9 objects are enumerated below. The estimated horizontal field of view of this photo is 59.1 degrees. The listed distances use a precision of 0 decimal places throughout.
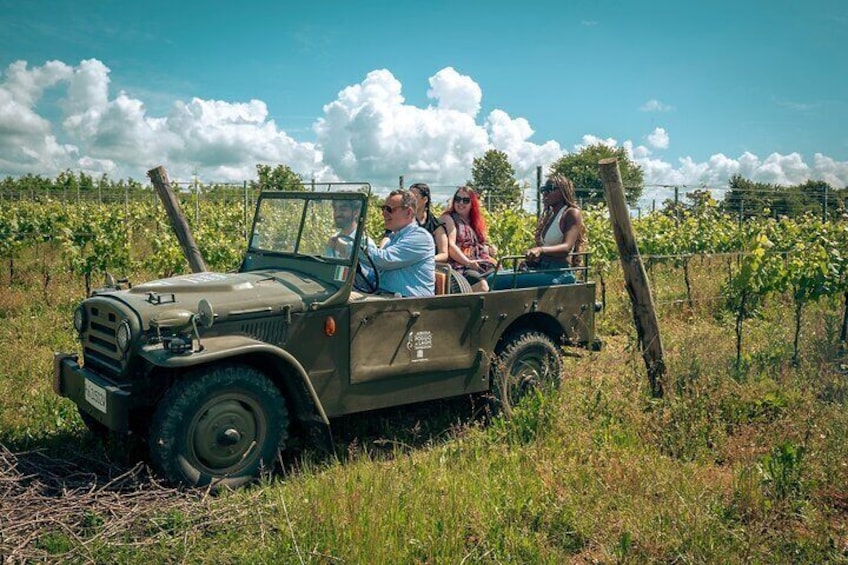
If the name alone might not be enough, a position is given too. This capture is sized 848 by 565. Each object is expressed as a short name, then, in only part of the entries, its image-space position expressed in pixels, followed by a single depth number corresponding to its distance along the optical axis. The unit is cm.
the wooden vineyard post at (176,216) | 846
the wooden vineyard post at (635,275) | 630
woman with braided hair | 705
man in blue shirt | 567
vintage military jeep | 453
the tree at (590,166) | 7275
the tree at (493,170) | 7056
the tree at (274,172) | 5864
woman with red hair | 746
